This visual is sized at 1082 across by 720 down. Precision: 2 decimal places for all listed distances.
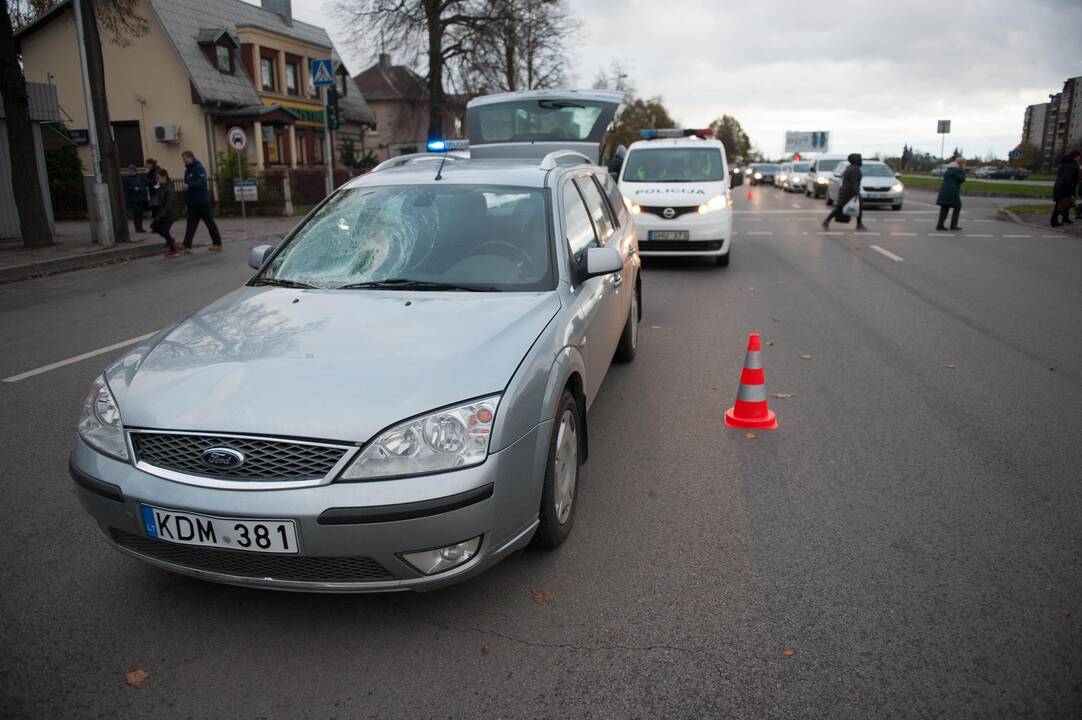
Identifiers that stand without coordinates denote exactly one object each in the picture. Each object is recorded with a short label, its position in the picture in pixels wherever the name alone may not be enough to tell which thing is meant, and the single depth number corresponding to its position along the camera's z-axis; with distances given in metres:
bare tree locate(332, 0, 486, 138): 31.97
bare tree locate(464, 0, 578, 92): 32.16
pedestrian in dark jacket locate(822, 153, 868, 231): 17.44
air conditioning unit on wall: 33.09
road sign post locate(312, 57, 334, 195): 20.14
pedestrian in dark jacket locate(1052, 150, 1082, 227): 18.86
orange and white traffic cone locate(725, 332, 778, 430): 5.37
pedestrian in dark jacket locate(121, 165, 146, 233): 20.69
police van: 12.41
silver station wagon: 2.79
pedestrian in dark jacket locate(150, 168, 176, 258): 16.17
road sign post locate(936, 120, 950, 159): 46.81
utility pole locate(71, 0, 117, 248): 16.59
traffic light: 20.91
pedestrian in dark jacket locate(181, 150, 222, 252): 16.64
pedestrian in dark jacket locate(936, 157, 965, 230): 17.89
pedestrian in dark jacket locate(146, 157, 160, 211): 20.59
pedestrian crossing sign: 20.12
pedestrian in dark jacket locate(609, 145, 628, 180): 16.87
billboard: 87.50
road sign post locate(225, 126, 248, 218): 24.55
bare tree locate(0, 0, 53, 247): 15.49
